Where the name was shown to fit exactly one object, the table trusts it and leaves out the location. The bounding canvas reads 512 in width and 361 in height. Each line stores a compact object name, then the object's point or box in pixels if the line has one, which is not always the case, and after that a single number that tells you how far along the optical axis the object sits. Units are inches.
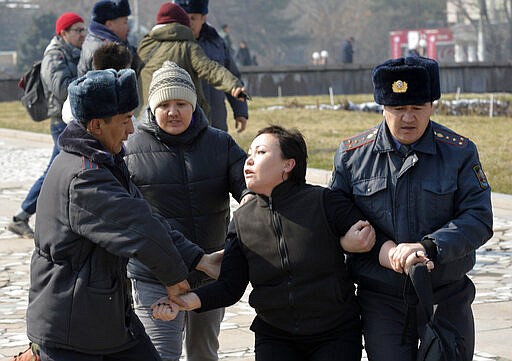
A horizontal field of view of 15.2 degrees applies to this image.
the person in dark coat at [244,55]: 2931.4
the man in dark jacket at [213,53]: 571.3
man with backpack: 610.8
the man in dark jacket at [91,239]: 260.4
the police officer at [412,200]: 285.9
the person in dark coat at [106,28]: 528.8
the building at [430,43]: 3504.7
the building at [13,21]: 5684.9
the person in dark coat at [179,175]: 333.3
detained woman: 288.1
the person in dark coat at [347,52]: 3172.6
